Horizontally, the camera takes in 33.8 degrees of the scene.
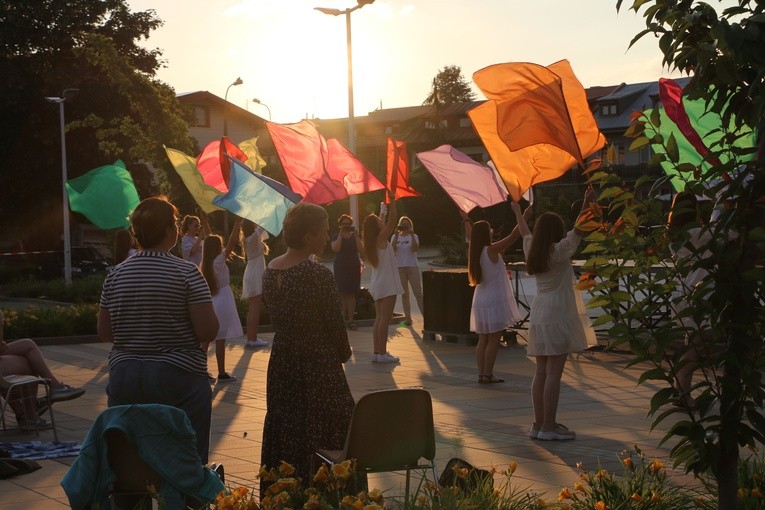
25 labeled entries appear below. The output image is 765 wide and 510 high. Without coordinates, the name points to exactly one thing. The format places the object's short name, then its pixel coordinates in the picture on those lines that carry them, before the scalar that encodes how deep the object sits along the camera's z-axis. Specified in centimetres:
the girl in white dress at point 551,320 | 999
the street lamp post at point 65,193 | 4188
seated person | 1081
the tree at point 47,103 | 5145
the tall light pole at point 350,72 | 2723
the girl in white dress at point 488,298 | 1320
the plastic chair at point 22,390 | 1031
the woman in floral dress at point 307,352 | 655
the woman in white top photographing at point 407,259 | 2167
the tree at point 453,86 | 11844
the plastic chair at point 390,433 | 609
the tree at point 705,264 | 500
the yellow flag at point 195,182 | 2006
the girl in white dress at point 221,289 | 1353
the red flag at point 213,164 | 1977
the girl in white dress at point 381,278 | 1560
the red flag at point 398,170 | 1786
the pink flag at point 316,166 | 1772
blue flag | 1530
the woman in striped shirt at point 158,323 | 605
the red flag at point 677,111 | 666
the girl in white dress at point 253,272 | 1673
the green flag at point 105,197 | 2294
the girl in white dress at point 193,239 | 1549
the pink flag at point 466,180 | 1537
